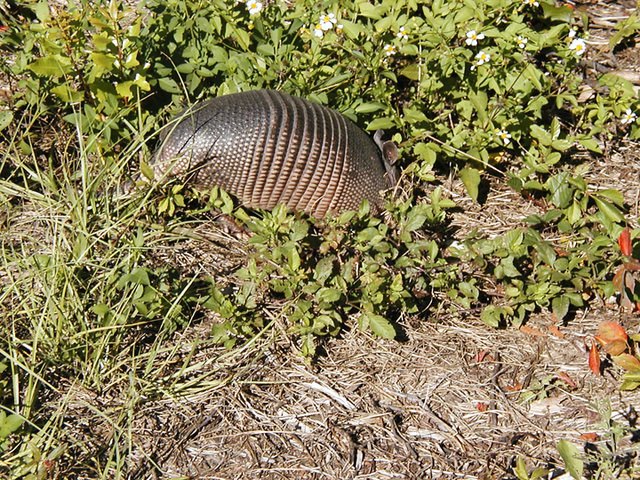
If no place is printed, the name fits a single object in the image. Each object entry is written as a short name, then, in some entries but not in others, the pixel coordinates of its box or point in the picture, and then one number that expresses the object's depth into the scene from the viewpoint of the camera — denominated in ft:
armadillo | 13.03
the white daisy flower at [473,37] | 12.32
